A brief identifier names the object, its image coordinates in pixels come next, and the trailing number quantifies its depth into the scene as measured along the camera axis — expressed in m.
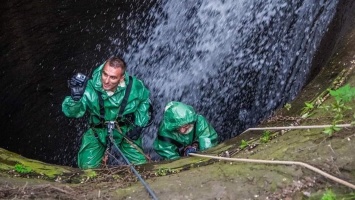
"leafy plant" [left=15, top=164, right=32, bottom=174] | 3.86
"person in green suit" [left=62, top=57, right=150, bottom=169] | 4.39
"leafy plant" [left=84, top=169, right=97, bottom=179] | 3.81
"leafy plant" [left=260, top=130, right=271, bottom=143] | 3.92
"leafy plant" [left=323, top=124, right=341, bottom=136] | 3.48
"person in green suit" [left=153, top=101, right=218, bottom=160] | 5.00
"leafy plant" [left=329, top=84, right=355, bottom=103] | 3.62
